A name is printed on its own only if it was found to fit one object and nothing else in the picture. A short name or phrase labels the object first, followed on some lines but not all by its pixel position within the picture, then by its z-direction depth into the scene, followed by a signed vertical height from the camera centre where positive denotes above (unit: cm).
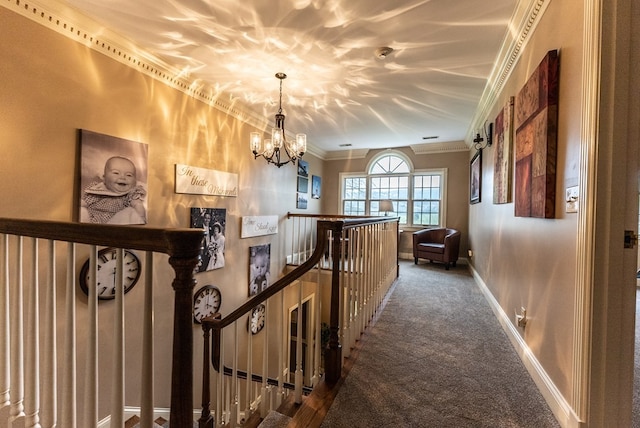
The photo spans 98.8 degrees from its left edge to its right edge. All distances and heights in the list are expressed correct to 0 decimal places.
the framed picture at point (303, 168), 594 +95
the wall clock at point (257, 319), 442 -179
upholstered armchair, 500 -62
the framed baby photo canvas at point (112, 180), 222 +24
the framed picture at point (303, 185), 591 +58
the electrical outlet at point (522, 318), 198 -76
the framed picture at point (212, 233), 336 -31
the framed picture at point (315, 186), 660 +62
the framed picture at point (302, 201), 586 +21
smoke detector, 247 +148
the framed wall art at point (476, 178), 402 +57
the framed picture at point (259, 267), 424 -92
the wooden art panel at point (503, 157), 241 +56
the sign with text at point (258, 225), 414 -25
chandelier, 305 +78
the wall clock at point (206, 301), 338 -118
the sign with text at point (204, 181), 312 +35
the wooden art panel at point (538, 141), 158 +48
